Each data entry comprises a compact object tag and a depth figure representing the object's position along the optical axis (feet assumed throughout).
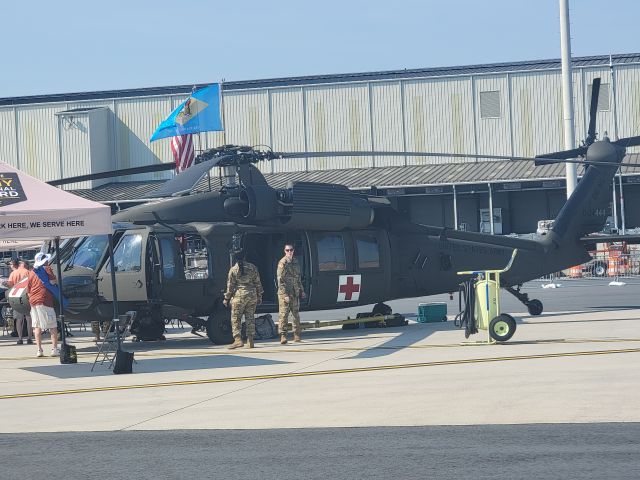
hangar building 184.96
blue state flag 111.86
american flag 126.00
